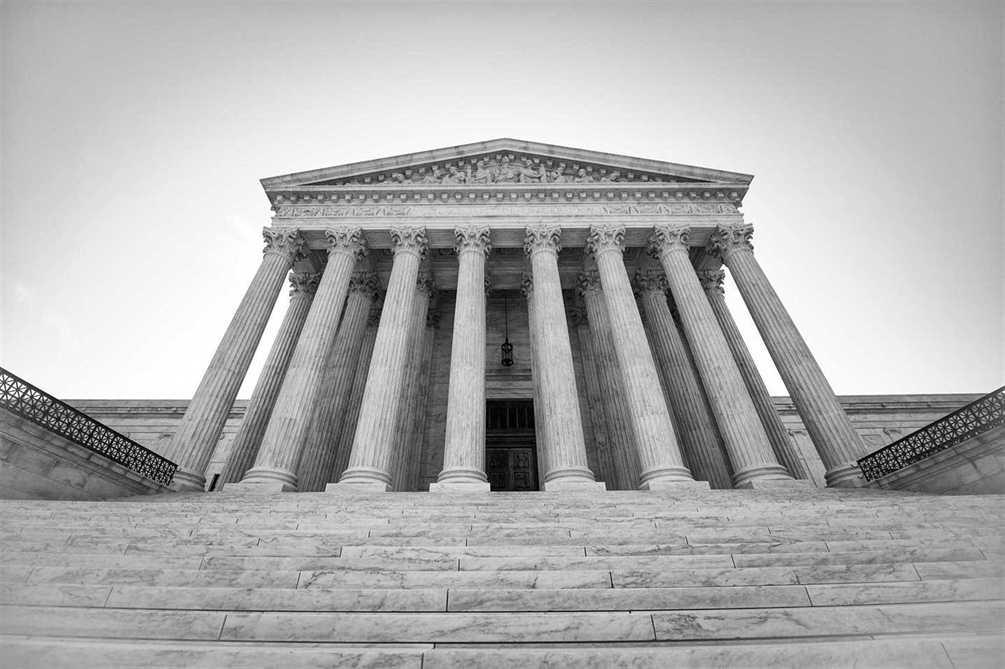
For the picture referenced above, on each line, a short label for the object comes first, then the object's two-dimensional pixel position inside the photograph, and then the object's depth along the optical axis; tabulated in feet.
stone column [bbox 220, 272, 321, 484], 49.11
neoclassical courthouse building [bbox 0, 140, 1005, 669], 13.96
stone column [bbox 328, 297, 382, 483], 56.85
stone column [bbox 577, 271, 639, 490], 54.49
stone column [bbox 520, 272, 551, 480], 48.96
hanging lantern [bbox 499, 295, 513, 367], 69.97
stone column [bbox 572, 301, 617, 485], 59.88
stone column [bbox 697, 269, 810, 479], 51.21
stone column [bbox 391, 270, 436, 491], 54.60
